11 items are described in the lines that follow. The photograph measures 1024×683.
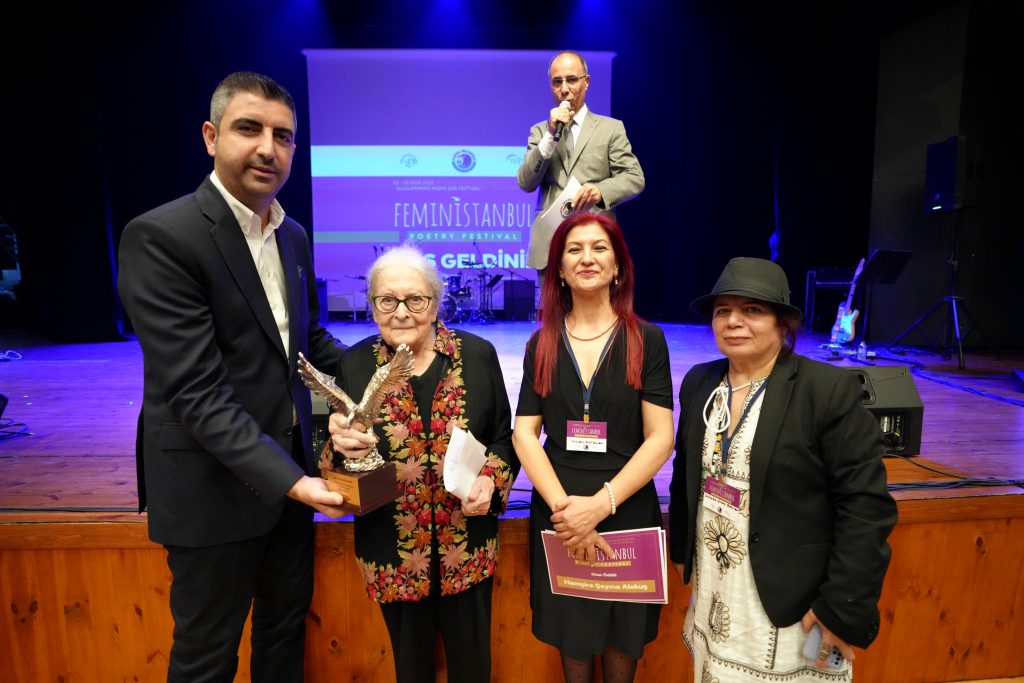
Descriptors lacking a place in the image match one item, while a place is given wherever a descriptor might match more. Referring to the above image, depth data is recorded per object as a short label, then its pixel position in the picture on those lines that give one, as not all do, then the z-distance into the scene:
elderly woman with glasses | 1.42
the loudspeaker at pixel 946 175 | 5.12
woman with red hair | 1.43
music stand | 5.39
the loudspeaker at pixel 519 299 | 8.62
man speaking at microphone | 2.26
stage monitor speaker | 2.34
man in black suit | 1.16
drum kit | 8.10
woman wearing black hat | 1.22
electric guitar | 5.49
